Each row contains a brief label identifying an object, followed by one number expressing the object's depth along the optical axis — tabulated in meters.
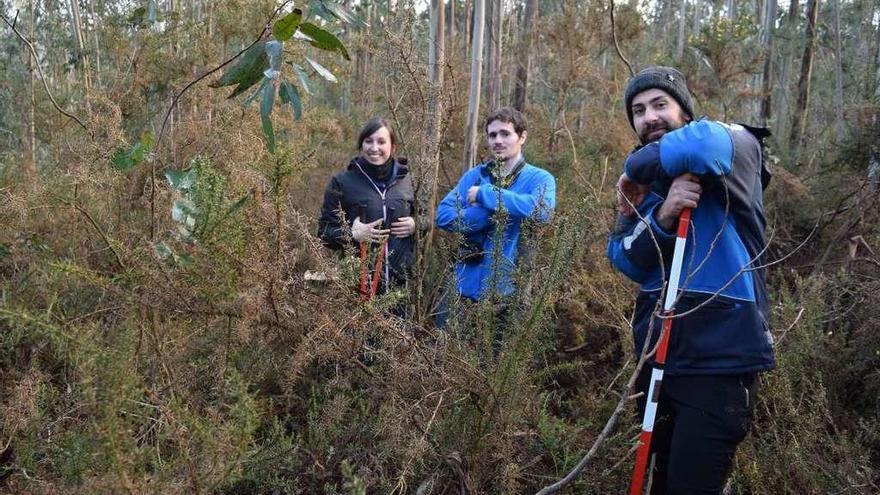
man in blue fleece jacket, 3.25
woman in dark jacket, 3.73
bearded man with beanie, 1.99
